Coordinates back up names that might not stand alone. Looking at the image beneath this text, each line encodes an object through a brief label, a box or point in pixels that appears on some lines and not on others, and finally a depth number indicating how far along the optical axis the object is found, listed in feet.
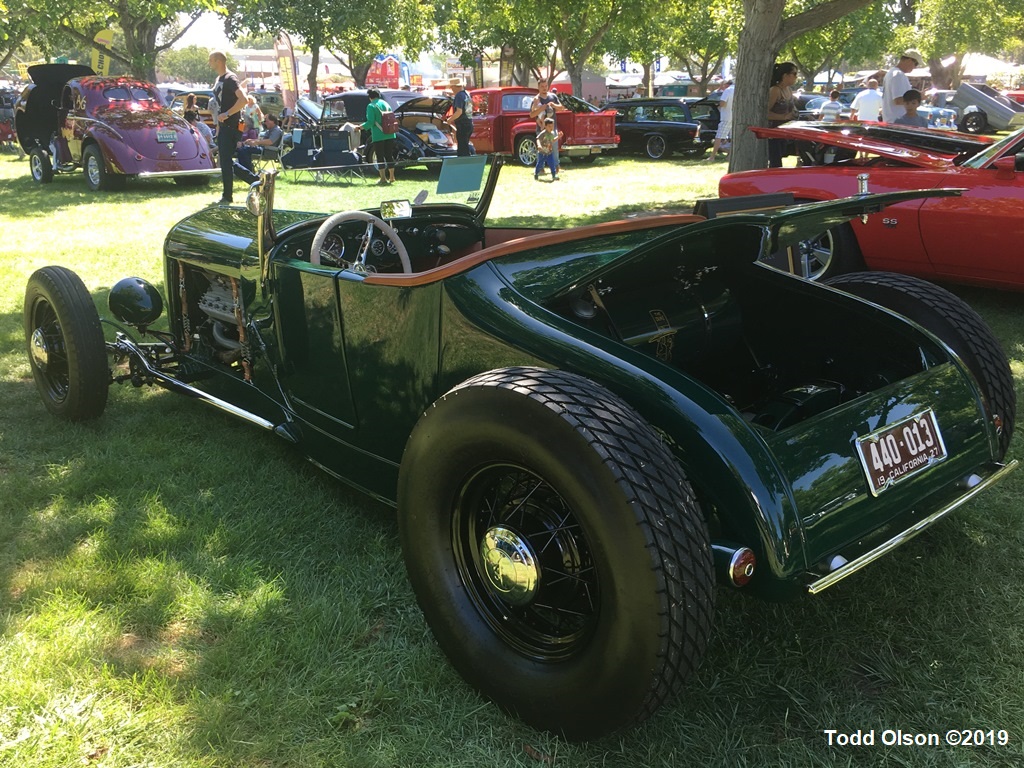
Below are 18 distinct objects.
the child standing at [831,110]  46.16
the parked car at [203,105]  67.14
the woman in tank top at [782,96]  28.96
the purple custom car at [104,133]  40.22
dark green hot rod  5.84
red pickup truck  54.03
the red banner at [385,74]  185.76
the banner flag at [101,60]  55.26
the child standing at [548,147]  41.96
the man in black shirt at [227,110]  33.76
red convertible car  17.26
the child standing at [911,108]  30.30
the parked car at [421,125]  49.08
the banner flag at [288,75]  77.69
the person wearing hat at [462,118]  48.88
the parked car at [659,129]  57.82
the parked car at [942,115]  59.16
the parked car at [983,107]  46.52
